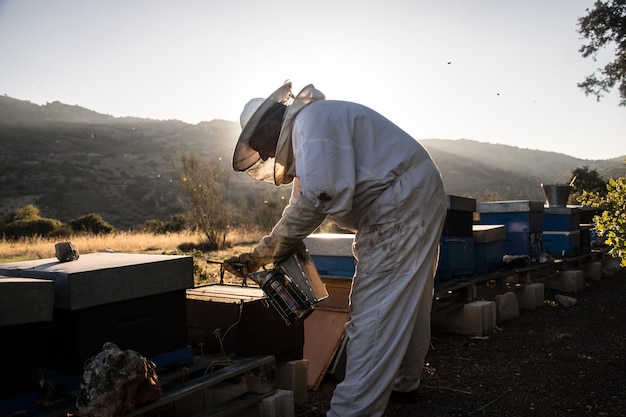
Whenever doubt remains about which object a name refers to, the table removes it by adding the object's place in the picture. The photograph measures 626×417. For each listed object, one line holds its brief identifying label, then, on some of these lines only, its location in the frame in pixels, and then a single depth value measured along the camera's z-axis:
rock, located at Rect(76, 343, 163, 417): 1.89
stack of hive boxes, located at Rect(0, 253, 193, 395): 2.10
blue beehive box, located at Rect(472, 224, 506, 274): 5.61
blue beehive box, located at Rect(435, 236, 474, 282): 5.10
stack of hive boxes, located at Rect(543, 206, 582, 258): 7.68
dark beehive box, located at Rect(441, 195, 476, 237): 5.03
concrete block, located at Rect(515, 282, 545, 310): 6.48
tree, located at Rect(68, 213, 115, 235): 20.28
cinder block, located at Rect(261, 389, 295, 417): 2.66
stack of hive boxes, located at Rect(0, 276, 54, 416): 1.82
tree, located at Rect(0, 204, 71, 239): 18.91
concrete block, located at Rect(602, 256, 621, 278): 9.33
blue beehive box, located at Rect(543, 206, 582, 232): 7.66
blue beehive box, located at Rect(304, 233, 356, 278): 4.34
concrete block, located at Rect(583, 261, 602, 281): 8.75
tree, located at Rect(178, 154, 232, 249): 16.36
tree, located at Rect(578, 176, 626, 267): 4.07
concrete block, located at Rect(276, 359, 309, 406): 3.13
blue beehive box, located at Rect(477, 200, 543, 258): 6.68
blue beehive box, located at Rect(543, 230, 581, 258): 7.75
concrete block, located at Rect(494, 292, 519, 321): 5.84
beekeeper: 2.57
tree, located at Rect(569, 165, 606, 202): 21.14
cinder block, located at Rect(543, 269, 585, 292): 7.66
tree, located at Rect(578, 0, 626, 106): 15.47
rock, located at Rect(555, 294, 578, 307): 6.72
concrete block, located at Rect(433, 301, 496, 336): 5.13
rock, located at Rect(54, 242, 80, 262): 2.51
